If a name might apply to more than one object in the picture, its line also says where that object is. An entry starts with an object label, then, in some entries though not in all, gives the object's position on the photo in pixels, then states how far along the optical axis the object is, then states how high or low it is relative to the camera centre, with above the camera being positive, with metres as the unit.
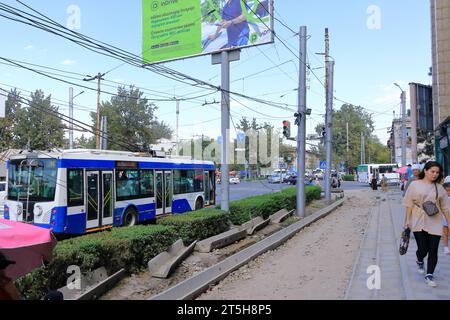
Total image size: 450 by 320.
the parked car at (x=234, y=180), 62.97 -1.32
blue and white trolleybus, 11.12 -0.50
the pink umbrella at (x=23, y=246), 3.43 -0.62
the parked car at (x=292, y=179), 57.60 -1.16
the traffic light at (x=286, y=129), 18.16 +1.84
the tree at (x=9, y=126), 38.25 +4.47
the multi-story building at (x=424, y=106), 20.04 +3.18
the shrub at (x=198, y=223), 9.54 -1.28
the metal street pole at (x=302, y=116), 17.72 +2.37
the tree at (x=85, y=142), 54.00 +4.28
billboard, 14.91 +5.49
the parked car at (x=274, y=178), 64.19 -1.19
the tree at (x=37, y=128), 39.54 +4.37
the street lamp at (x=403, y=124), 28.45 +3.24
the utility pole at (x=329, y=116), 25.64 +3.42
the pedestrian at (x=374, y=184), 38.69 -1.29
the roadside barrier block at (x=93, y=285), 5.62 -1.65
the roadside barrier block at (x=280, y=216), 14.79 -1.66
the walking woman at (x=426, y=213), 5.93 -0.61
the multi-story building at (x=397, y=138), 62.04 +5.17
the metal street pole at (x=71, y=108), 26.26 +4.07
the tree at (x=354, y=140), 89.62 +6.91
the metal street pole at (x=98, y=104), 28.09 +4.66
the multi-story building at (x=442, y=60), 19.83 +5.34
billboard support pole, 13.81 +1.84
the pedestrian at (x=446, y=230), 7.37 -1.07
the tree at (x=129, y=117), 43.72 +5.97
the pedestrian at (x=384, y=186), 36.07 -1.40
